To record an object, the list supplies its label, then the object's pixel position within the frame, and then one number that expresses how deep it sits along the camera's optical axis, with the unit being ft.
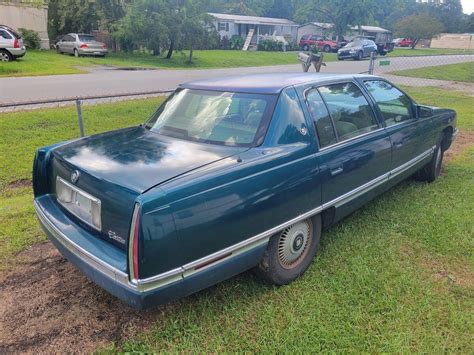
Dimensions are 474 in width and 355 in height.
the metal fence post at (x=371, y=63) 30.61
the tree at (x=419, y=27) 183.62
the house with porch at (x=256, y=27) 159.94
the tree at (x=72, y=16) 92.07
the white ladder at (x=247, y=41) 134.14
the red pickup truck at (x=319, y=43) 138.72
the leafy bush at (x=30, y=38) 84.33
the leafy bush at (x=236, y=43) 135.13
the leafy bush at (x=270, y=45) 135.59
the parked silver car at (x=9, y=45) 61.67
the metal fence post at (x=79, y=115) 15.72
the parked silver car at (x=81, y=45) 82.23
